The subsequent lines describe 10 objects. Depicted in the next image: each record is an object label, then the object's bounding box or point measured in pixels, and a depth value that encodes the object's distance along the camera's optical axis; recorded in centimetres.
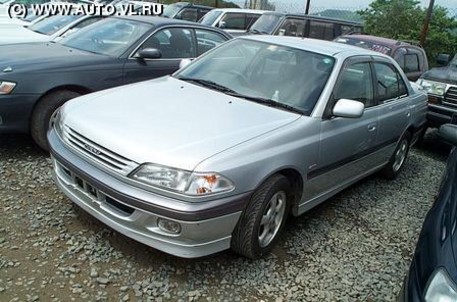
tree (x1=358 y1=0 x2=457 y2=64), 1330
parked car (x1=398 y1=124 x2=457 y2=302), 193
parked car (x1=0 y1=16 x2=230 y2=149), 431
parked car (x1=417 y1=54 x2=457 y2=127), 639
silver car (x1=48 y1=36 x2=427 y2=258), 266
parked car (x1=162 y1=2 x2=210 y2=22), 1395
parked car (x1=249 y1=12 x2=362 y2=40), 1098
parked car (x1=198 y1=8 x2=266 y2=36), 1198
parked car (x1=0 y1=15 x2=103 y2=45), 705
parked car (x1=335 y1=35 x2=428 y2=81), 812
